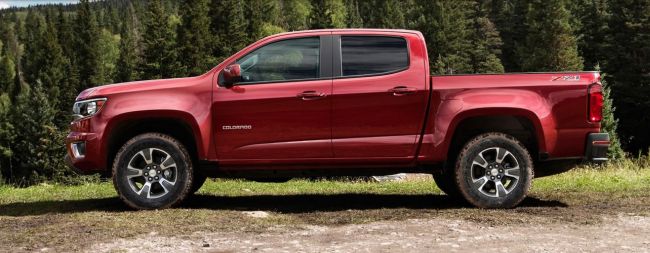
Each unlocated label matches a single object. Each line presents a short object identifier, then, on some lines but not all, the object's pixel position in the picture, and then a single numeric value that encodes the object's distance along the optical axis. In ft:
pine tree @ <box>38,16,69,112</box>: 234.17
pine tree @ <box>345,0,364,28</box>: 323.98
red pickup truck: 22.54
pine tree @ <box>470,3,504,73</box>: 217.31
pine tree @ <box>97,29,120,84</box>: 254.27
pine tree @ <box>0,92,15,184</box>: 172.24
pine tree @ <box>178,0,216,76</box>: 191.11
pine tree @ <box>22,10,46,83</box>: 256.93
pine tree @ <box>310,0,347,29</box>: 234.79
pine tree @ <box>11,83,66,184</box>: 153.55
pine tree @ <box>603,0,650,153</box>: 149.38
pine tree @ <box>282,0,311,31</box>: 340.80
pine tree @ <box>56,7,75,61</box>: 275.26
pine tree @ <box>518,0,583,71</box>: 174.60
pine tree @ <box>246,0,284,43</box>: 243.60
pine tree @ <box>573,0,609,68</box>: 175.32
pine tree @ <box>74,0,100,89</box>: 253.03
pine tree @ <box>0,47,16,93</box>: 302.04
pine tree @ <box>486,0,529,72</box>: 222.03
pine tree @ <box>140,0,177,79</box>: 178.09
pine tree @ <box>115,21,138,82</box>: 247.50
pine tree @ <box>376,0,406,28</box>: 296.30
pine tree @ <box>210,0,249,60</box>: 208.85
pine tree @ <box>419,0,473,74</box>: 222.89
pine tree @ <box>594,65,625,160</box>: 106.32
